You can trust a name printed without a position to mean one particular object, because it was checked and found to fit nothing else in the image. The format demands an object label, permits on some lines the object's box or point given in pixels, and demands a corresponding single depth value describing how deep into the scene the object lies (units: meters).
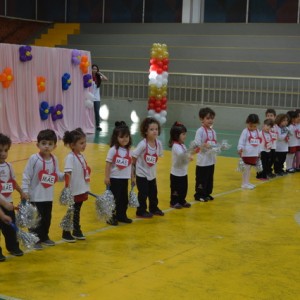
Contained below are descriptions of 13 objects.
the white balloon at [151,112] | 19.41
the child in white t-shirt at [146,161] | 7.73
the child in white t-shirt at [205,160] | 8.81
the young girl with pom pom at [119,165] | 7.31
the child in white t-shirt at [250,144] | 9.77
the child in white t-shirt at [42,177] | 6.21
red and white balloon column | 19.16
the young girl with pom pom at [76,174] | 6.60
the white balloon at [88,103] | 17.34
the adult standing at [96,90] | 17.89
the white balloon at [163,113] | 19.55
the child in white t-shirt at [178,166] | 8.18
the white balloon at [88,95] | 17.39
